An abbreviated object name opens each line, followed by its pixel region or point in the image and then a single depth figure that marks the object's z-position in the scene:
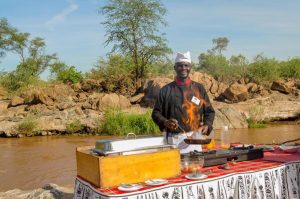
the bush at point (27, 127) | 13.22
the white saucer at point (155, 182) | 2.13
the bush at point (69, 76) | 20.91
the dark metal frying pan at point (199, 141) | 2.58
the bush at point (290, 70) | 20.93
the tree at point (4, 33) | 24.58
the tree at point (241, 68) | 21.85
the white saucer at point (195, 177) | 2.25
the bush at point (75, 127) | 13.42
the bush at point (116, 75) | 19.25
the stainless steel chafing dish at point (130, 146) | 2.17
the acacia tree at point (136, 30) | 19.00
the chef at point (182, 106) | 3.09
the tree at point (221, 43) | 49.28
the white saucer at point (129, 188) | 2.02
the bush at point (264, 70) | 19.47
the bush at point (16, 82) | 19.36
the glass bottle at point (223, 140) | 3.49
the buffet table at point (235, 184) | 2.10
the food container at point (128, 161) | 2.08
